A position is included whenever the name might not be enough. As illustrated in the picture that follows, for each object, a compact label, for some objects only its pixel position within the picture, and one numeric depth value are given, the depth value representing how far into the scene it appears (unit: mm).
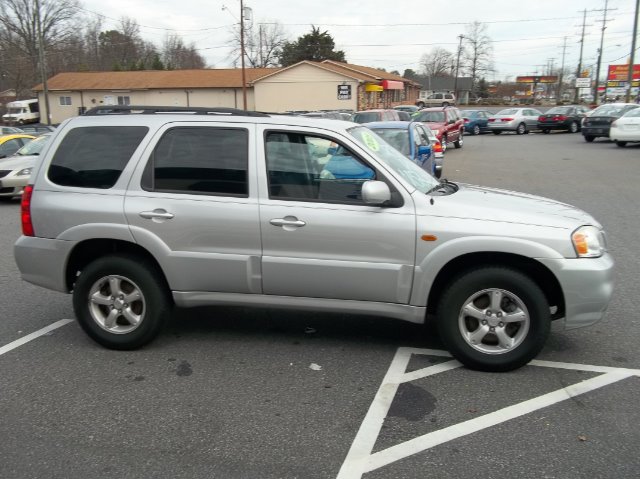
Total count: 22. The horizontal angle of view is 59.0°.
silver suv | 3947
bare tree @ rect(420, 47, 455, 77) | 106812
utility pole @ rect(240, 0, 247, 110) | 39541
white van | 56125
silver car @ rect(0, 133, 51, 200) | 12398
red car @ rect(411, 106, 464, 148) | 22847
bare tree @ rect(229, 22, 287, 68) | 85812
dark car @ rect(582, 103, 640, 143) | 25688
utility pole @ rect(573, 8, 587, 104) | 76875
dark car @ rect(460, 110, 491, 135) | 36500
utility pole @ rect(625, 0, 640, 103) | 35500
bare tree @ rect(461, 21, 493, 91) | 90250
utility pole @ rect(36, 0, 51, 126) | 38062
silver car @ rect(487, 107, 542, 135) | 35625
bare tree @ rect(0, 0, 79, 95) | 59969
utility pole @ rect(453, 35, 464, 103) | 89625
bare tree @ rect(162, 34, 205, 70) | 88250
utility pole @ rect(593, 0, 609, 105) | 63619
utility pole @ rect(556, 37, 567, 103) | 95869
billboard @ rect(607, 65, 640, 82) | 87956
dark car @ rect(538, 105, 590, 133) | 33938
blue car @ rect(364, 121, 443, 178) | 11383
